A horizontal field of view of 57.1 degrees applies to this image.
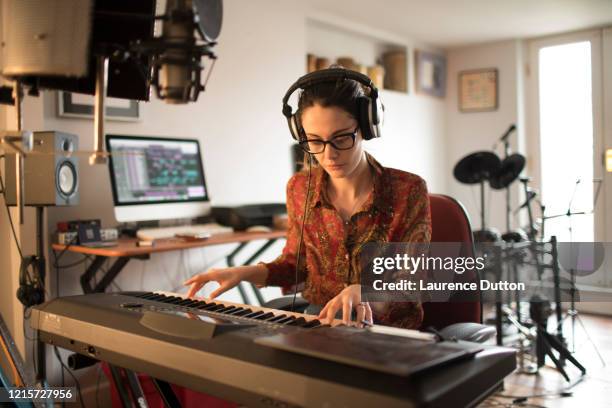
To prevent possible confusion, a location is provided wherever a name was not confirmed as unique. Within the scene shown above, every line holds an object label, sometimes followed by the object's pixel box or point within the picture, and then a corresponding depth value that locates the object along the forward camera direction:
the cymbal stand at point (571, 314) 3.36
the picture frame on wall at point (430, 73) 5.76
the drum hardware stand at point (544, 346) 3.37
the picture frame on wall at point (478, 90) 5.91
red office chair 1.65
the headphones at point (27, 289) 2.27
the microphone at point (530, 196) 3.91
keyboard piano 0.75
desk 2.42
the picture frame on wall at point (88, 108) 2.80
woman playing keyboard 1.47
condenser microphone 0.91
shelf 4.78
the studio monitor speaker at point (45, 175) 2.26
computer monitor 2.79
